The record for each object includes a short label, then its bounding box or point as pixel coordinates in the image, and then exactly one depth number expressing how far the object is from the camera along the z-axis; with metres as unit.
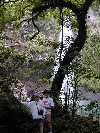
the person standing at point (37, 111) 7.79
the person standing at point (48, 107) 7.97
